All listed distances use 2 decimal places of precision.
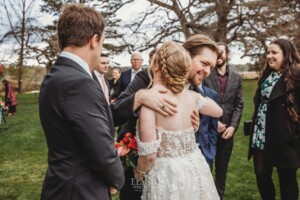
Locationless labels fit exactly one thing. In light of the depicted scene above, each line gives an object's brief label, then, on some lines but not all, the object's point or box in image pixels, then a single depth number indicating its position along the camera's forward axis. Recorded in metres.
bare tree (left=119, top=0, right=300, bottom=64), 19.05
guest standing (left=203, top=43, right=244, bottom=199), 4.51
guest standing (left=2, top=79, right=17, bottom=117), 18.00
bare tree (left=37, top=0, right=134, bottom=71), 21.08
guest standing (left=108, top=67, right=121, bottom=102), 10.44
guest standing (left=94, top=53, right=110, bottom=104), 6.15
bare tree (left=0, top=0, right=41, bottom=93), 27.98
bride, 2.30
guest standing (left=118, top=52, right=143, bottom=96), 6.81
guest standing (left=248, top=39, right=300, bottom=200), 3.74
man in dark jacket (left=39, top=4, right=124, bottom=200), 1.68
